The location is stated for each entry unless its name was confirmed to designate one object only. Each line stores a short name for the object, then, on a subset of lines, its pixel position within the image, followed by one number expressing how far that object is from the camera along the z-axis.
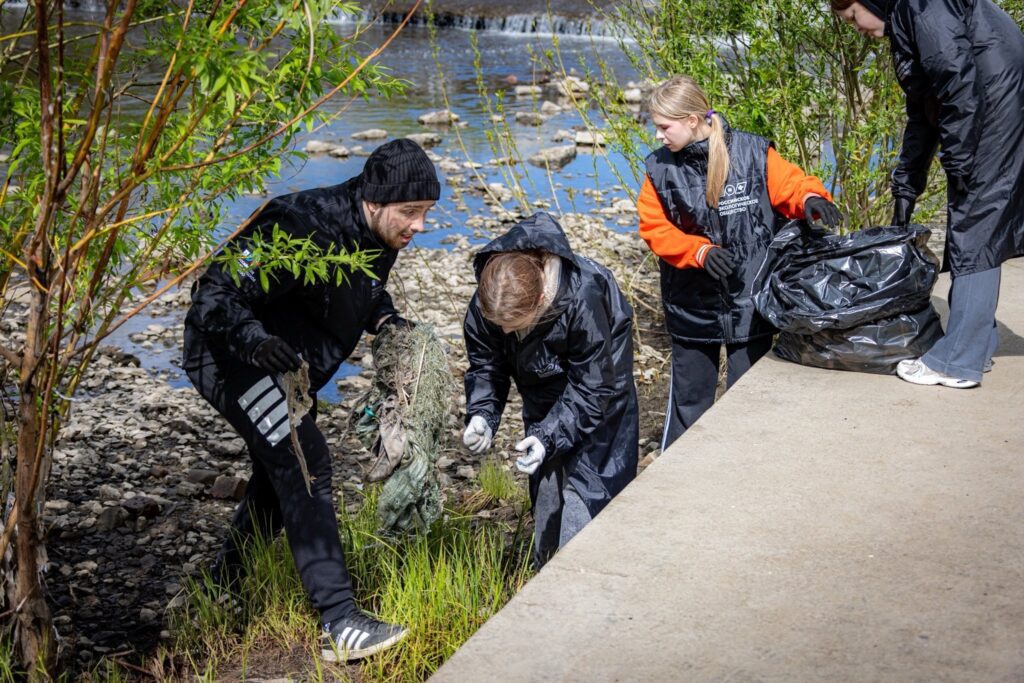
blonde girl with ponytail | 4.22
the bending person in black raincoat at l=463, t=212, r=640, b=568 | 3.35
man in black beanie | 3.36
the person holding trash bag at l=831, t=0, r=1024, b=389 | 3.77
